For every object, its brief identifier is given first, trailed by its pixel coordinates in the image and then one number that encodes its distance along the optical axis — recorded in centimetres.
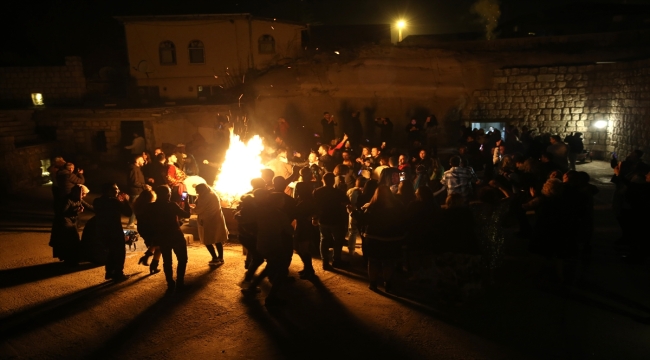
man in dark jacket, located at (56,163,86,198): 979
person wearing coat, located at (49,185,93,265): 877
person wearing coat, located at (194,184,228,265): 832
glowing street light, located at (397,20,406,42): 4353
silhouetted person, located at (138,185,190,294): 723
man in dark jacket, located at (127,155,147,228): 1153
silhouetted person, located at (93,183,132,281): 775
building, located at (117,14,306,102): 2666
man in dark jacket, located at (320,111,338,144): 1778
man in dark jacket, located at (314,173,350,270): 792
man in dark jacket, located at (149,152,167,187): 1194
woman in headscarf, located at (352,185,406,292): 681
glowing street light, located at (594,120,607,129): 1778
